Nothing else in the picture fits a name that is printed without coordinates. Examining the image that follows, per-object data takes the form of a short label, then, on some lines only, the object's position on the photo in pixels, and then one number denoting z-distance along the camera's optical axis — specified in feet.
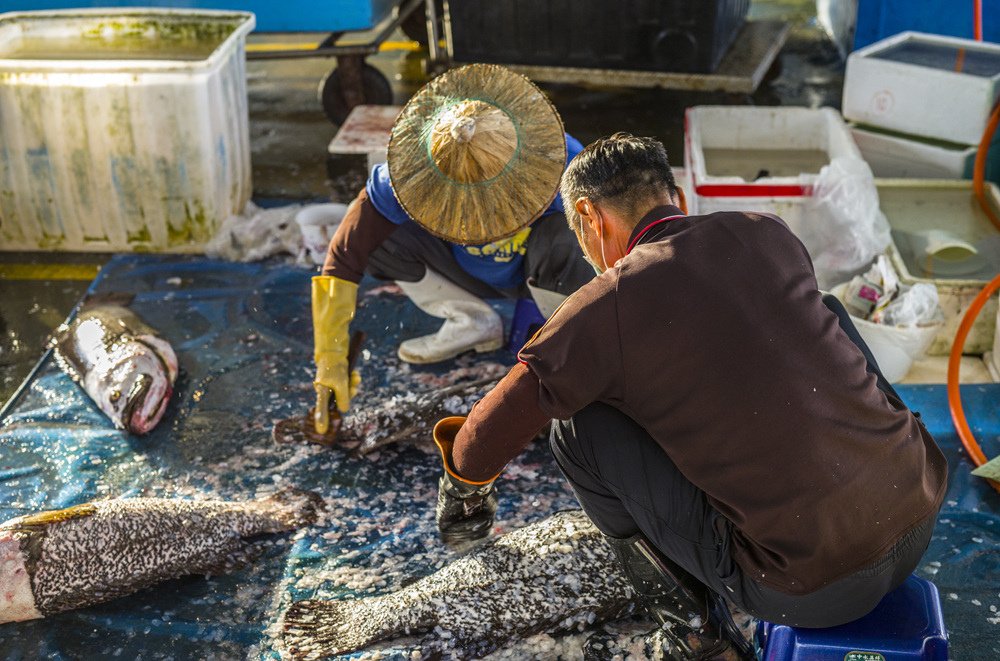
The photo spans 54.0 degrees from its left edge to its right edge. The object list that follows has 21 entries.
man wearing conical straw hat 9.04
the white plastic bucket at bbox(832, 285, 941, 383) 11.06
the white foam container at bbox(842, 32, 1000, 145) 14.14
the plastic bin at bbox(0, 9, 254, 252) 14.23
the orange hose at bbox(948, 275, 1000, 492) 10.05
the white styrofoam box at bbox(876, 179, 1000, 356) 11.84
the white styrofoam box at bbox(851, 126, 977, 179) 14.51
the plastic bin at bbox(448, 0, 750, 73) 17.98
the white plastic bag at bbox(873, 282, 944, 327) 11.06
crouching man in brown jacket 5.87
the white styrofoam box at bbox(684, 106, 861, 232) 14.30
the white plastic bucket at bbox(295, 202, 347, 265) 14.19
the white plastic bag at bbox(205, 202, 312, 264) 14.66
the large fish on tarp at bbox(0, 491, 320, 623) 8.52
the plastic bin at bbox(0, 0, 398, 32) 17.99
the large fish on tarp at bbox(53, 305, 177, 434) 10.92
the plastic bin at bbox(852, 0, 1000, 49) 18.10
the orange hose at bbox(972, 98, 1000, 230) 13.71
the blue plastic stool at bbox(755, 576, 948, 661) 6.51
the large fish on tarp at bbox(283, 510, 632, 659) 8.11
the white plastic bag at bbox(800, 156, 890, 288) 12.35
